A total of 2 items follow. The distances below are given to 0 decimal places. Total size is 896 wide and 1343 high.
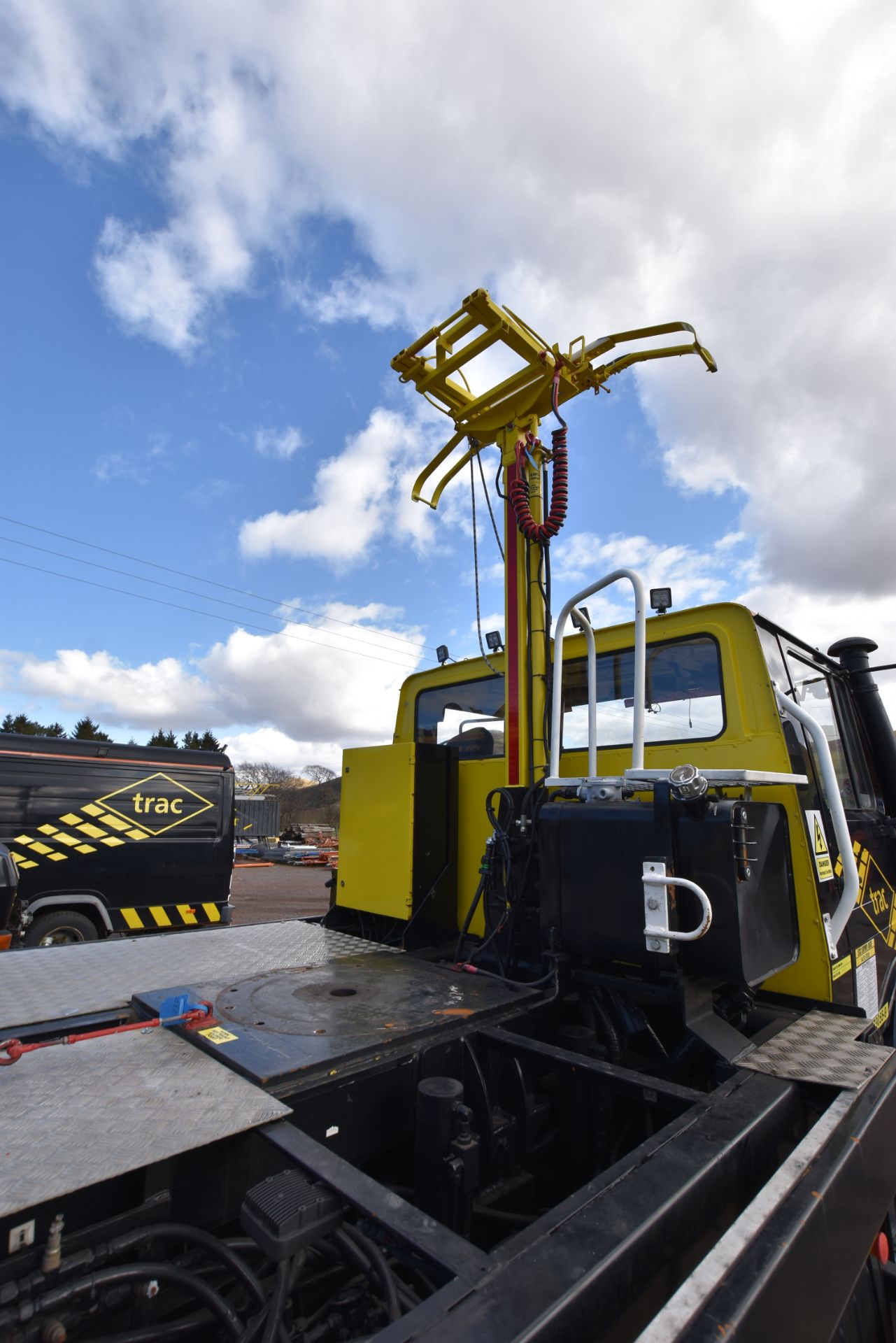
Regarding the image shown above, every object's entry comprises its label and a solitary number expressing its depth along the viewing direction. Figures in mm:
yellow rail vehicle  1198
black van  7586
